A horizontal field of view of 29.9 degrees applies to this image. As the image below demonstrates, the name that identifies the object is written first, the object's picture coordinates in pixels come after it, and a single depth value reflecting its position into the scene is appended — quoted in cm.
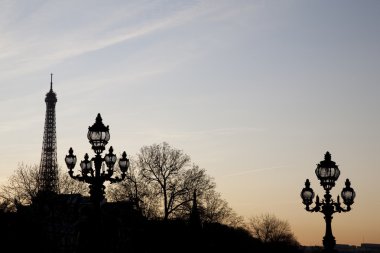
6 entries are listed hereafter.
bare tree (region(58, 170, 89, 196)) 7844
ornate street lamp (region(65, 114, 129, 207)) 2453
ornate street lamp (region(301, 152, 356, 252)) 2819
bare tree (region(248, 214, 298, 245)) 18350
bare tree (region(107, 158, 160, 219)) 7812
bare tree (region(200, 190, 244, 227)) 8371
